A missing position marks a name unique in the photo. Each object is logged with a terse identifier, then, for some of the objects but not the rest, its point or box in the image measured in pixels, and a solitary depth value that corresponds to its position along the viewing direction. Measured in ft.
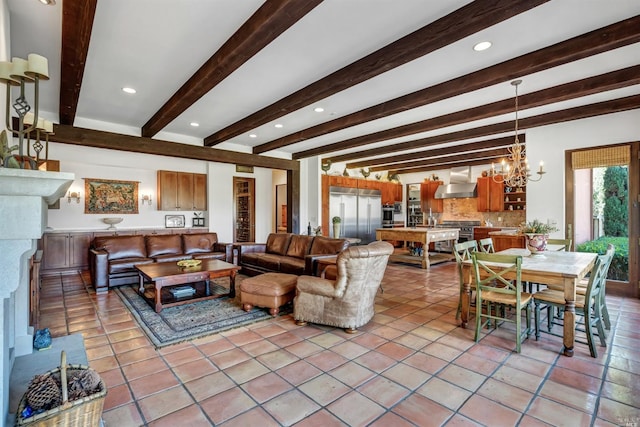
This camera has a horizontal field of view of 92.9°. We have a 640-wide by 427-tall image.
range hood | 28.40
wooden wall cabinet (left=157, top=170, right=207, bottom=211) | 23.45
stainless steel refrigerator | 28.76
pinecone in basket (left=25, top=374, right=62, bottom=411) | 4.59
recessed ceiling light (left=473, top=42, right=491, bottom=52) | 9.17
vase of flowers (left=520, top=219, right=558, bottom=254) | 11.31
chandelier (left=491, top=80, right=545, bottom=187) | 13.61
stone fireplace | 4.44
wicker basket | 4.35
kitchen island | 21.24
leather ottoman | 11.50
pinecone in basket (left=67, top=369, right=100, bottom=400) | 4.83
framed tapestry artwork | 21.16
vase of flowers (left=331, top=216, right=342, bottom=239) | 25.21
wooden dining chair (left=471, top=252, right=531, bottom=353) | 8.77
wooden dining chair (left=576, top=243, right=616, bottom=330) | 9.29
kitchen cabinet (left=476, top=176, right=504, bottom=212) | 26.96
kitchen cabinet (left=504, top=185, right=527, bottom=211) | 26.49
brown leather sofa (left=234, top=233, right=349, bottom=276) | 15.89
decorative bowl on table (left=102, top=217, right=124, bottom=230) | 21.25
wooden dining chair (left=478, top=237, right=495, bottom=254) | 13.48
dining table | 8.45
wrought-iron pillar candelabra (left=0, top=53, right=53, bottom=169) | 5.24
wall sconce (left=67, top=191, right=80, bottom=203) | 20.39
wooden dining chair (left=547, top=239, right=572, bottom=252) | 13.20
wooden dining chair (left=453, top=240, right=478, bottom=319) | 10.74
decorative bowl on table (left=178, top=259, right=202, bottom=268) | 13.94
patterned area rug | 9.81
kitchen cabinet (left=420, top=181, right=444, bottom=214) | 32.12
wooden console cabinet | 18.84
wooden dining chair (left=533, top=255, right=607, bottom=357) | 8.45
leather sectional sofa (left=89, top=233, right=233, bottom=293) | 15.23
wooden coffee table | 12.14
